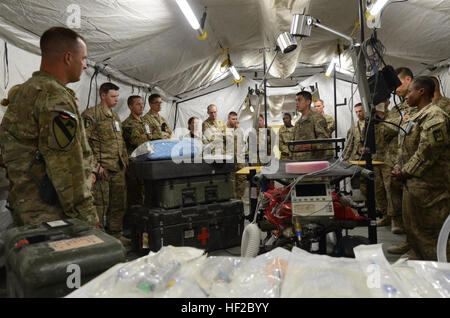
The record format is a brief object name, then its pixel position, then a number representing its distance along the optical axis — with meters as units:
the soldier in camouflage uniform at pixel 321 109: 6.78
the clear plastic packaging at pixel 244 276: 0.64
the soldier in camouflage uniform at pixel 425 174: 2.25
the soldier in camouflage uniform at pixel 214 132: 5.89
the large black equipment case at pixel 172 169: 2.80
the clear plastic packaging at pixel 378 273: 0.58
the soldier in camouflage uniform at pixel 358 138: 4.66
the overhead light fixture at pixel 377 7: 2.75
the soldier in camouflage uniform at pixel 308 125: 4.26
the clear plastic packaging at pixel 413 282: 0.60
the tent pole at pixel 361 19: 2.32
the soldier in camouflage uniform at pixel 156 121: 4.47
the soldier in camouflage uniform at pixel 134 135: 4.11
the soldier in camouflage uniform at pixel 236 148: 6.18
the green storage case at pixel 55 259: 0.83
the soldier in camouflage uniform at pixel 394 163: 3.31
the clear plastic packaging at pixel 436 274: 0.62
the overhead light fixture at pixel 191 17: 2.93
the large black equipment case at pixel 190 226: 2.75
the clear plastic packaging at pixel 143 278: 0.63
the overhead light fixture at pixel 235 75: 5.82
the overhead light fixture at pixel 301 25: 2.33
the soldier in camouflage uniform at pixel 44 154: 1.51
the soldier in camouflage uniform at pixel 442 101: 3.65
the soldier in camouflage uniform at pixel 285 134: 6.81
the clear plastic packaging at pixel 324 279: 0.60
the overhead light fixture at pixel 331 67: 5.61
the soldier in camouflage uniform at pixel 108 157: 3.26
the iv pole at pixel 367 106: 2.07
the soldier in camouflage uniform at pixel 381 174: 4.09
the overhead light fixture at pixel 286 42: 2.51
